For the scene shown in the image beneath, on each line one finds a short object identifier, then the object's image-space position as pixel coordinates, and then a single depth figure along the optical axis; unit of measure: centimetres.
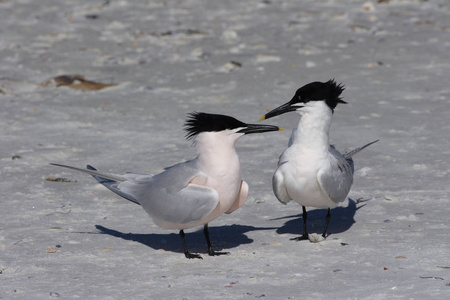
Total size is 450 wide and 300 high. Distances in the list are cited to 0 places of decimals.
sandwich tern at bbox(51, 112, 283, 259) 962
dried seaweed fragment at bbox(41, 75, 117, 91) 1834
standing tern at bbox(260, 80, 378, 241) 1016
